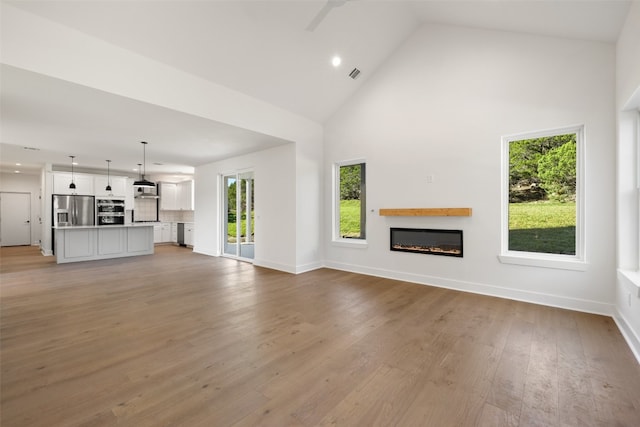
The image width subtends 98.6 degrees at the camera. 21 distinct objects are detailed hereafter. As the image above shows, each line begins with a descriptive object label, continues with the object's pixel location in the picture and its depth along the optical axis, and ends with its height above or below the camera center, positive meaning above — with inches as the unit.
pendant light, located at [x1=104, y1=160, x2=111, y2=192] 325.4 +43.5
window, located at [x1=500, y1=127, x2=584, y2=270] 136.5 +7.4
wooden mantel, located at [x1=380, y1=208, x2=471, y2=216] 160.3 +0.4
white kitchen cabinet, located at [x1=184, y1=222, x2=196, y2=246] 379.6 -29.2
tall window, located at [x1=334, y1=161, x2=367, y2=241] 217.2 +9.1
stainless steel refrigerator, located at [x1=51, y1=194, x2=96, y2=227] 320.8 +1.9
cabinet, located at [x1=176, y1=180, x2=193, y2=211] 390.6 +24.0
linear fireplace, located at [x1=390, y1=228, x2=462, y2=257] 167.6 -18.4
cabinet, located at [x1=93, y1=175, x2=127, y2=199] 347.6 +34.0
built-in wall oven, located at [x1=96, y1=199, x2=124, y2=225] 353.7 +1.0
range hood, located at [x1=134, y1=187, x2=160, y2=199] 292.0 +23.5
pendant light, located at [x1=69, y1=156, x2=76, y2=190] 311.5 +29.7
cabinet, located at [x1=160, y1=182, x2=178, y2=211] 417.7 +25.7
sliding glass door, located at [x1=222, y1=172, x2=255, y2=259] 276.5 -1.9
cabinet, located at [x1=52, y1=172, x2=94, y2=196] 319.0 +34.2
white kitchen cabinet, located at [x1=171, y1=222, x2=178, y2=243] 431.7 -31.6
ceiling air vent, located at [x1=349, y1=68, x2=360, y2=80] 192.5 +98.6
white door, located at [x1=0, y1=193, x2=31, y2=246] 383.2 -10.6
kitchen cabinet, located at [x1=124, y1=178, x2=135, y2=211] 368.2 +21.1
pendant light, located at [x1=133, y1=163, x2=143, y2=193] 311.2 +57.6
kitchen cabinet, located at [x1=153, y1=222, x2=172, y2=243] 419.5 -31.4
